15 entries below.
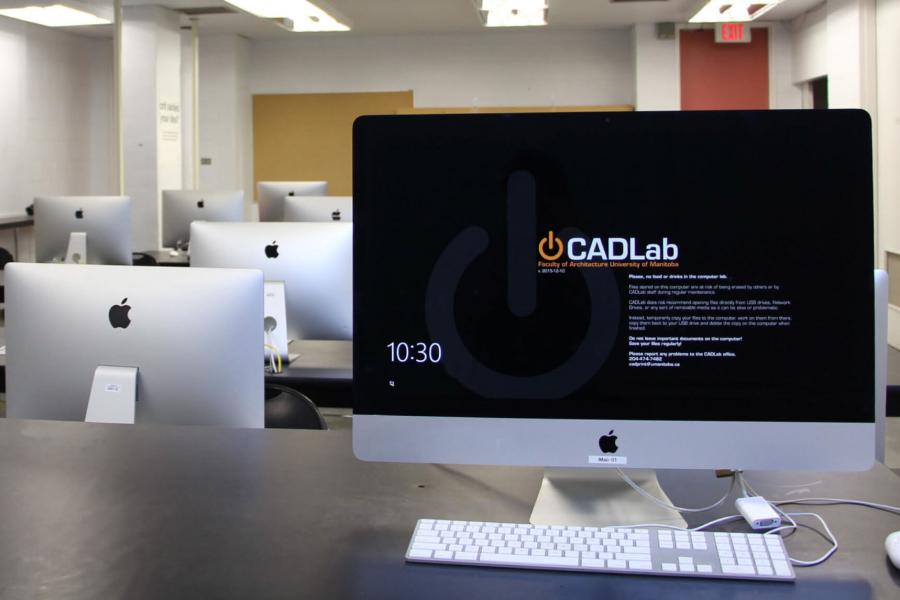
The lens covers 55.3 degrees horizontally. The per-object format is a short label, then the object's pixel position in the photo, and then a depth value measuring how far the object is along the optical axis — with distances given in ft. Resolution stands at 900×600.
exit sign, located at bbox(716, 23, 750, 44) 28.22
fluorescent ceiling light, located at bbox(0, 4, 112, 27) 20.81
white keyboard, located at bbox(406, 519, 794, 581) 3.20
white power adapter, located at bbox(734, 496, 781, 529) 3.60
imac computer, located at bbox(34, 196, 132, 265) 13.87
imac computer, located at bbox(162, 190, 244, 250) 16.28
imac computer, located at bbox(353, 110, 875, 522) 3.57
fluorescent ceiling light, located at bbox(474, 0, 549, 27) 19.31
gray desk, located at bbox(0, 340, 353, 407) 7.45
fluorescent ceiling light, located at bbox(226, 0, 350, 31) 19.08
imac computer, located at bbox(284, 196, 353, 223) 12.09
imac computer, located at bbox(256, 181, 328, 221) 17.25
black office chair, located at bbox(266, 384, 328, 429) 6.48
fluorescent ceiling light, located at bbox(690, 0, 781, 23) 19.84
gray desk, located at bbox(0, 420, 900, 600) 3.13
